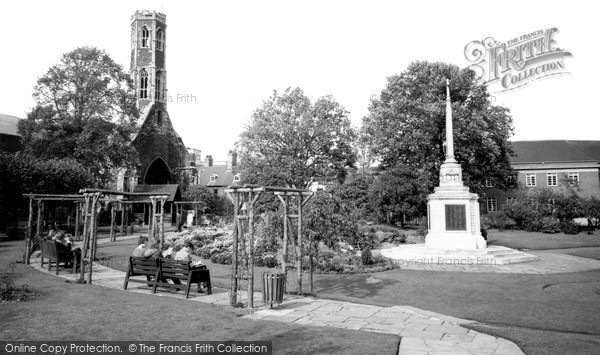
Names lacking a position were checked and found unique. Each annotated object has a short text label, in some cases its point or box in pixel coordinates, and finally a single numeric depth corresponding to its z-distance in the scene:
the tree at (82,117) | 34.91
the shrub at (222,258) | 18.03
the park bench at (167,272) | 10.74
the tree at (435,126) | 34.66
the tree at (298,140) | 38.62
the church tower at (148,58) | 55.50
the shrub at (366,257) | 17.62
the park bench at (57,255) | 14.06
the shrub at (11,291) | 9.46
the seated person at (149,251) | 12.15
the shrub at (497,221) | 39.69
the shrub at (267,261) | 17.16
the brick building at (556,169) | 54.28
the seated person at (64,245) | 14.37
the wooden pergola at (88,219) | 12.45
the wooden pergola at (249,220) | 9.56
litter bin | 9.48
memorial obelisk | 20.47
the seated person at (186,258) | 11.02
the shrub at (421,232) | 33.74
